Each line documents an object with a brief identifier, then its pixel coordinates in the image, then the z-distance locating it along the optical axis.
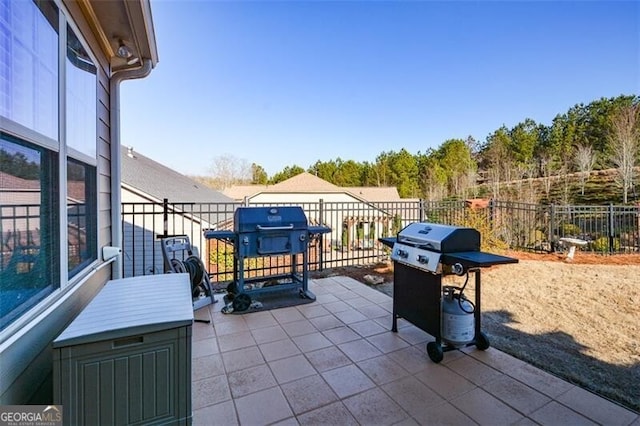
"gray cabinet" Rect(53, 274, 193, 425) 1.20
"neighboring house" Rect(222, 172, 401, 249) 18.67
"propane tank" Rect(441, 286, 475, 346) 2.45
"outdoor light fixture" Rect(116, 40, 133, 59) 2.67
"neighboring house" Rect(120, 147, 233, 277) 8.48
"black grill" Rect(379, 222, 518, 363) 2.32
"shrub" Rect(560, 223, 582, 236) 8.59
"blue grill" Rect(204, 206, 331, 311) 3.55
